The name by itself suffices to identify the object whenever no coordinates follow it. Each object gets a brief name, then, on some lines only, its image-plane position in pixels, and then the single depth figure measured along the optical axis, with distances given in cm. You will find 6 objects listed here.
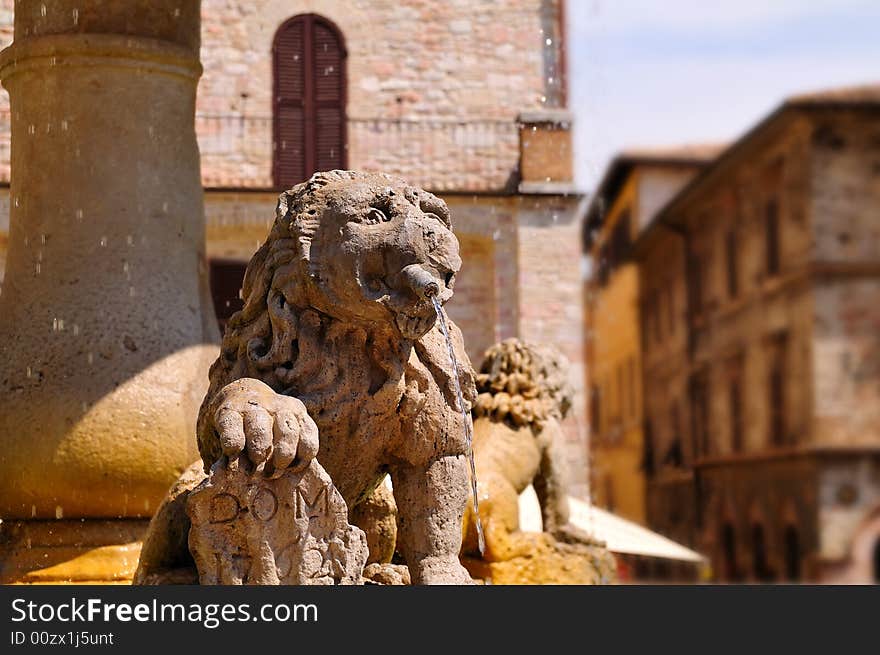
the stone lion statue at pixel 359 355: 353
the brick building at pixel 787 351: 3200
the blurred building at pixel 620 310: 4528
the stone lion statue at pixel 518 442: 507
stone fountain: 469
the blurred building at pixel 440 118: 1922
